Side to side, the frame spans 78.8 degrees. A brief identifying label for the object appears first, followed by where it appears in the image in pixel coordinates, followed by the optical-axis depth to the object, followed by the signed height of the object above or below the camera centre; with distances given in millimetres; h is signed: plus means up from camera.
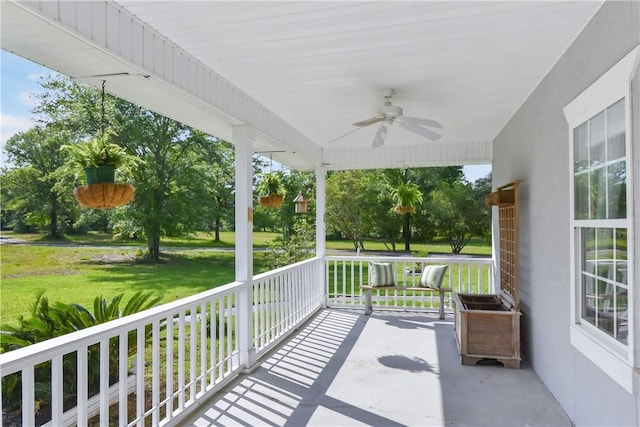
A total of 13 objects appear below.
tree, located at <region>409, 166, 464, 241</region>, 13062 +1177
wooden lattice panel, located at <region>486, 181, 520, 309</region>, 4082 -216
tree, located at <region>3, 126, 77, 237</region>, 9023 +877
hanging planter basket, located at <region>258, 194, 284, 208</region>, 5297 +252
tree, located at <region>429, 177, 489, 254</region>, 12352 +157
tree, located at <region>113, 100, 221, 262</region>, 11336 +1205
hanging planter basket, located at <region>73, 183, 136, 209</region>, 2455 +156
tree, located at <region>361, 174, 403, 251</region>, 13023 +144
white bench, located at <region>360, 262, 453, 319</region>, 5996 -986
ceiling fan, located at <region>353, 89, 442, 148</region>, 3561 +915
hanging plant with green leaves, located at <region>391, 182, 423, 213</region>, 7121 +387
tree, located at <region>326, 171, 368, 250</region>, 12759 +544
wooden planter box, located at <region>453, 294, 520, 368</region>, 3918 -1212
